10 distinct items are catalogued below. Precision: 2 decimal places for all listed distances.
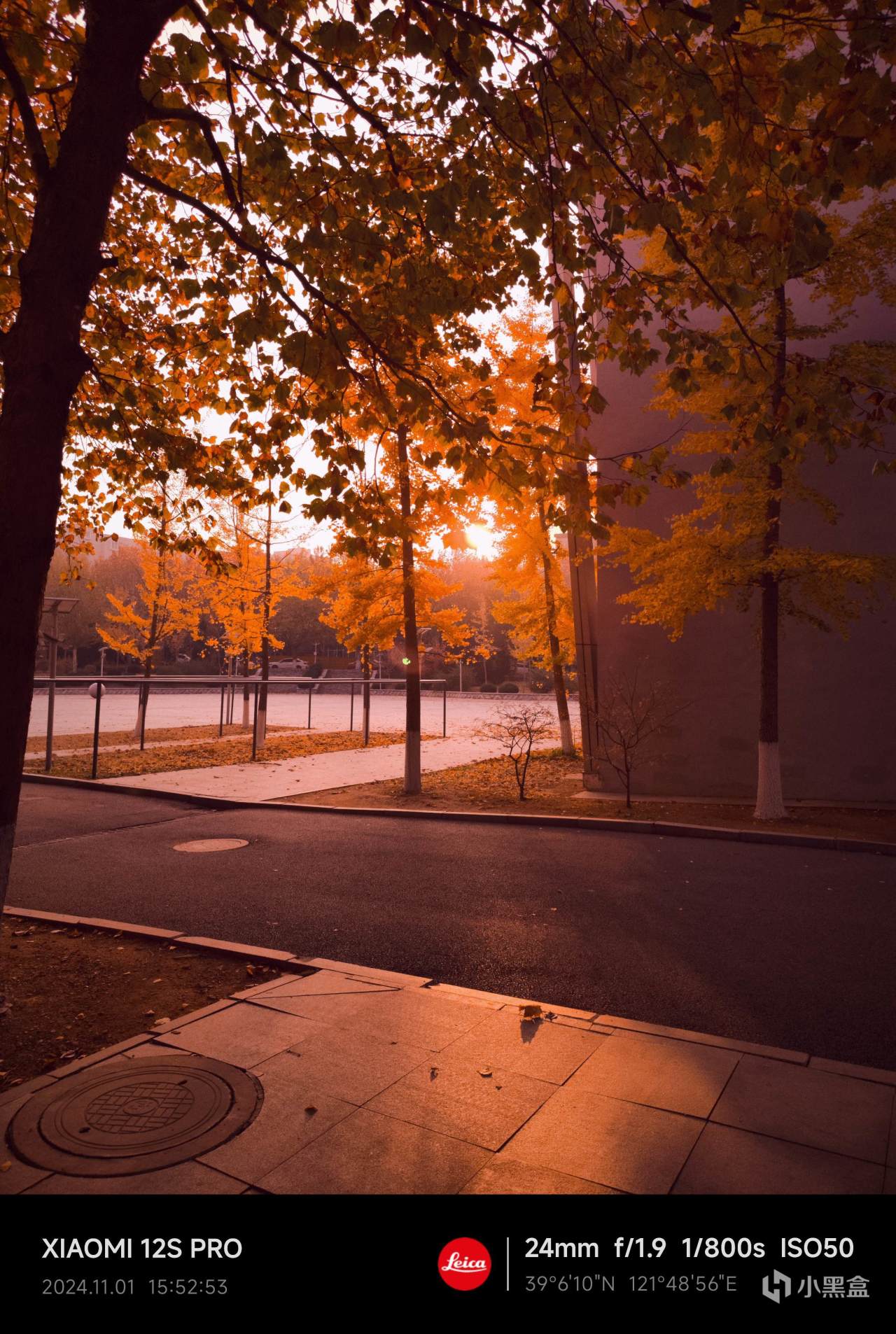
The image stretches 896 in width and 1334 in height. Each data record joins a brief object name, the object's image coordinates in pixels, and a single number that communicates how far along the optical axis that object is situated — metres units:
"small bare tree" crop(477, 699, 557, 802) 13.77
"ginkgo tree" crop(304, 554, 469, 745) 14.21
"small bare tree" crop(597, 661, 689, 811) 13.88
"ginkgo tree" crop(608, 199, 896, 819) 10.68
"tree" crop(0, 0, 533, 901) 4.03
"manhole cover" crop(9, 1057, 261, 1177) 3.26
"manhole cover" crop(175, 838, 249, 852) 9.63
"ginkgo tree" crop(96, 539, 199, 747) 23.47
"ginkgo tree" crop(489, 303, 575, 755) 18.70
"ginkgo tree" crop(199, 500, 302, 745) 23.34
